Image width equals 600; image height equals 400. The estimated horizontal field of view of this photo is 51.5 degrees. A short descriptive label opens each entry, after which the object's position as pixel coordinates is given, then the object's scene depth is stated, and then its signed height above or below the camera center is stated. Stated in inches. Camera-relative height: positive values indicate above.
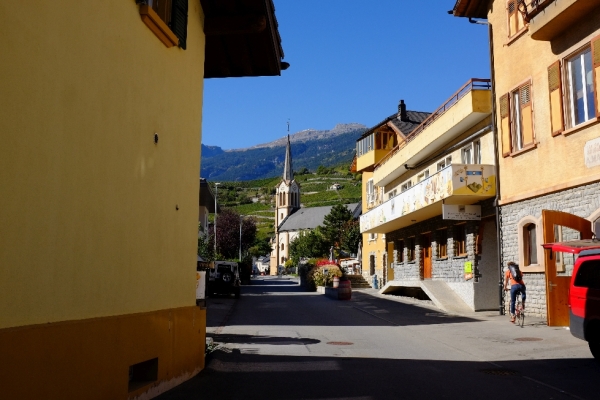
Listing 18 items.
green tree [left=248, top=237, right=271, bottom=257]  5700.8 +280.7
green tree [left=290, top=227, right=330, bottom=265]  3080.7 +166.9
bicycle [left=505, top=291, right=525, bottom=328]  633.0 -35.6
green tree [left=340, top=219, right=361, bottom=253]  2785.4 +185.3
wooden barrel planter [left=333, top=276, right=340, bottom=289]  1242.3 -9.4
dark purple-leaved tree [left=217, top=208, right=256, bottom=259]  2765.7 +193.8
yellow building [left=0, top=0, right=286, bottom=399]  167.8 +27.2
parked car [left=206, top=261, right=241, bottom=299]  1369.3 -7.7
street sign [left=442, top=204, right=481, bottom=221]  891.4 +95.0
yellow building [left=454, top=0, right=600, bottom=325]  608.4 +162.6
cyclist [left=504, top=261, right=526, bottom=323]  639.8 -4.2
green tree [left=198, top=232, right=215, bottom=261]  1757.5 +78.9
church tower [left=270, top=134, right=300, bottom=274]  5497.0 +661.4
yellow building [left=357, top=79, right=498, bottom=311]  847.1 +112.2
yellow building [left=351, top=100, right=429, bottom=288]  1534.2 +303.3
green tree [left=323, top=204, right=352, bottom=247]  3043.8 +271.2
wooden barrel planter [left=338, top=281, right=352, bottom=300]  1206.3 -26.1
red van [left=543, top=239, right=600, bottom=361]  393.1 -12.0
